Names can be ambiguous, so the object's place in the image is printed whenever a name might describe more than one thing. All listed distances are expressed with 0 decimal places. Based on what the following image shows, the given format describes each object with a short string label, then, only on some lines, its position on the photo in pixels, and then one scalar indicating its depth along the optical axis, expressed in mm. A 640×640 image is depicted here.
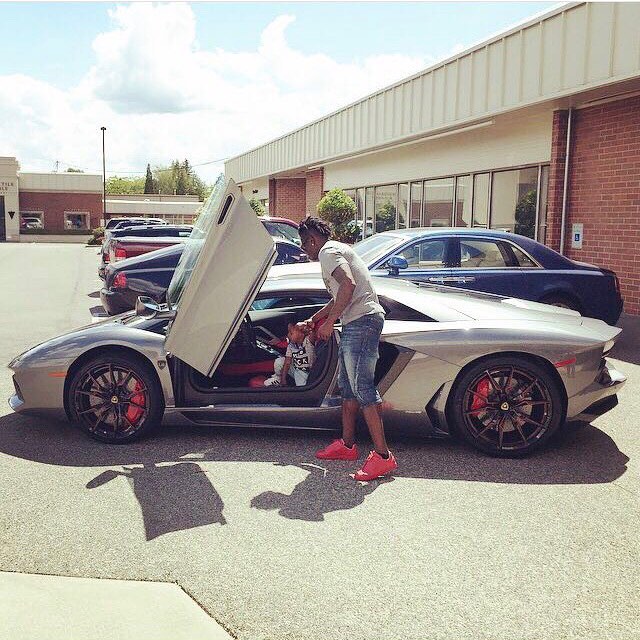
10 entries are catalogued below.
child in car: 5707
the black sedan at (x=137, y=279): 11594
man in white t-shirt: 5027
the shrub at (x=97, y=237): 52322
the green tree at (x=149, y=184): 124125
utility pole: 61766
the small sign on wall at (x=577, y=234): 14203
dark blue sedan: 9531
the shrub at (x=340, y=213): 23922
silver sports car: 5387
